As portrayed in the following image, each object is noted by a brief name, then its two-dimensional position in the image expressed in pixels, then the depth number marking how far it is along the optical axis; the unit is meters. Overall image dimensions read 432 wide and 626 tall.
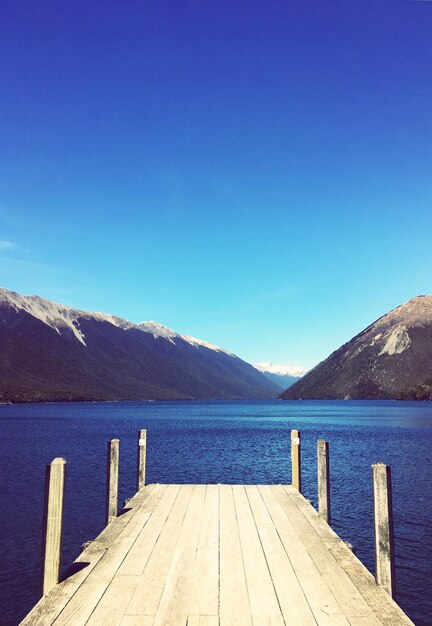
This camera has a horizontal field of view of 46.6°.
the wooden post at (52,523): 7.41
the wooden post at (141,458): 15.85
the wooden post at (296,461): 15.33
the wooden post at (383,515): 8.20
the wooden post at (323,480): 12.69
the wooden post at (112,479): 12.21
